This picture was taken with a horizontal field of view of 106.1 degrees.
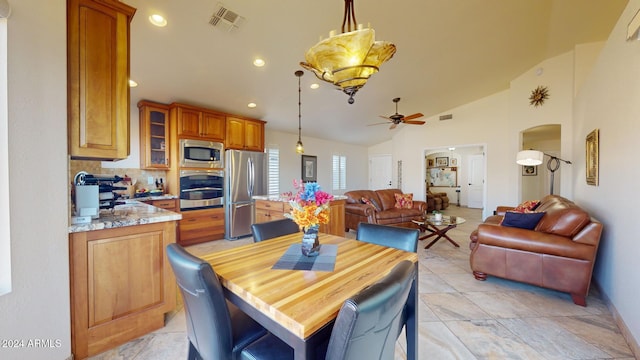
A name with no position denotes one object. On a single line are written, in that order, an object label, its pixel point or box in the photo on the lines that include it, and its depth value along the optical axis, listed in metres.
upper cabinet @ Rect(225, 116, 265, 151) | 4.40
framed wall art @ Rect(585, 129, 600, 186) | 2.61
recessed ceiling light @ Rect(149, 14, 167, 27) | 2.26
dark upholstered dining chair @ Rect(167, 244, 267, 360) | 0.94
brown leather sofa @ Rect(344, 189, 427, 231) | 4.58
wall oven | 3.90
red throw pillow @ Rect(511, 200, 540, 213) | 3.55
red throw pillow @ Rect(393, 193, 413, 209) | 5.17
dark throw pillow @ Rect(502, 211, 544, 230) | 2.52
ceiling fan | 4.43
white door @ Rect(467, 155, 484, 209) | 8.39
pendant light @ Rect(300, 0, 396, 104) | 1.38
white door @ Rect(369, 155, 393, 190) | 8.30
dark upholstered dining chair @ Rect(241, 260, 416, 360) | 0.68
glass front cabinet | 3.81
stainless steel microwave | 3.88
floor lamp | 4.15
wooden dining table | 0.80
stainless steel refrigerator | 4.30
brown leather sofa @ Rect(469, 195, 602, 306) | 2.15
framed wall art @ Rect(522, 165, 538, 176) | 6.95
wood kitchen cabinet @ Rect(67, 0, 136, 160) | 1.56
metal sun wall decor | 4.52
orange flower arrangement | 1.34
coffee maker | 1.66
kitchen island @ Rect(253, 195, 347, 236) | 3.38
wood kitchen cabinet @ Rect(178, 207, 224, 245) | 3.89
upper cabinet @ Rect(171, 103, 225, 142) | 3.85
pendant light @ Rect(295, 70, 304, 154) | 3.50
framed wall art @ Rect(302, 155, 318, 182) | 6.71
